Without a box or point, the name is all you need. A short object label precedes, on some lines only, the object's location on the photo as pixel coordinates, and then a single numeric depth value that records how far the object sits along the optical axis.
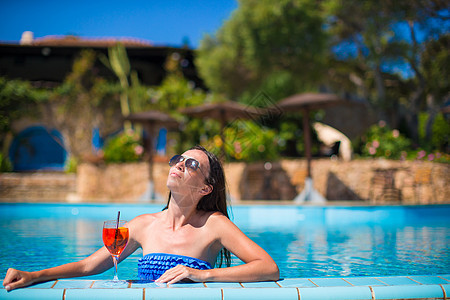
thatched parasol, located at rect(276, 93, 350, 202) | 10.82
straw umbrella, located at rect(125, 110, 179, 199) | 12.59
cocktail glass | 2.07
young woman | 2.09
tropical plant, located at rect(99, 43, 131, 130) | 18.53
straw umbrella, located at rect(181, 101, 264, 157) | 11.57
